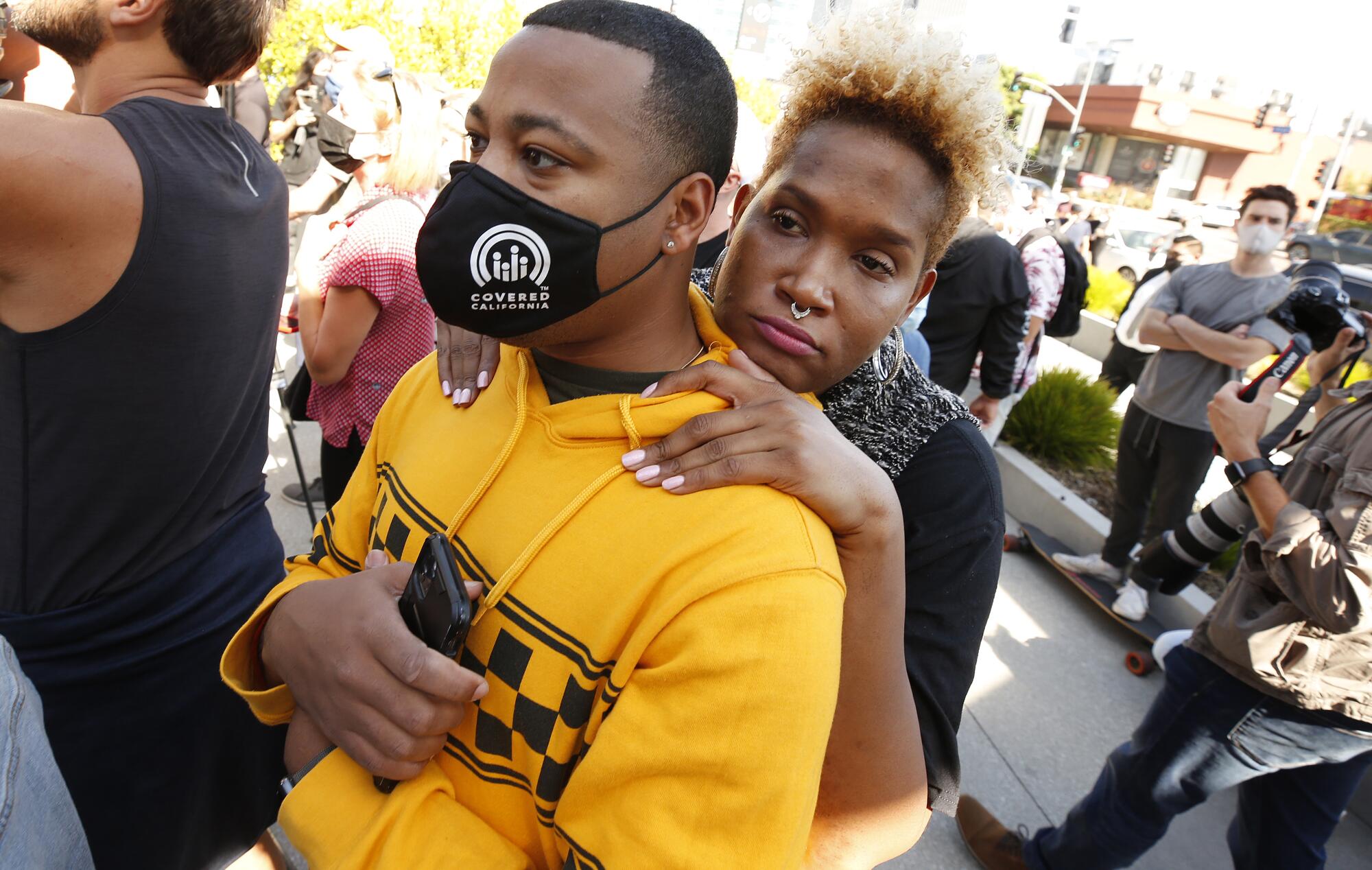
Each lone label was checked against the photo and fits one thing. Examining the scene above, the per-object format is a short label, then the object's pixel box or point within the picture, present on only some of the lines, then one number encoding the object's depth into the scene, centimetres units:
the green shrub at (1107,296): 1177
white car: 1644
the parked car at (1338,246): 2047
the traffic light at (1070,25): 3131
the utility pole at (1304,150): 4009
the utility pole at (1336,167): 3125
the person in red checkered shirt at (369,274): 286
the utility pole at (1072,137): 2624
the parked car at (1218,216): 3100
